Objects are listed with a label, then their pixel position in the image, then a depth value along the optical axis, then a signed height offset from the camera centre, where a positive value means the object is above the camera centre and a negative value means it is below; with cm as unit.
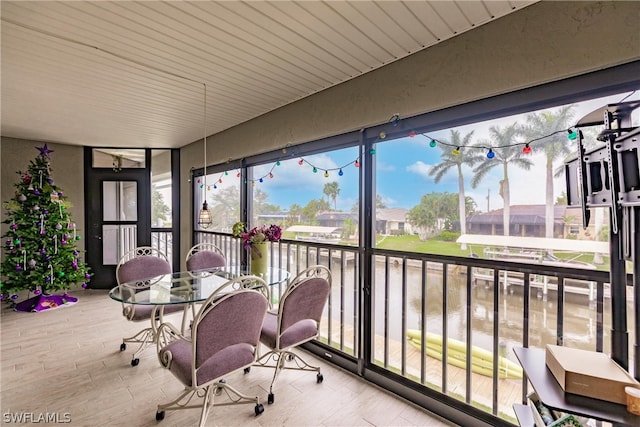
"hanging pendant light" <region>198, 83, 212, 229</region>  301 +0
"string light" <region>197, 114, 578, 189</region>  179 +47
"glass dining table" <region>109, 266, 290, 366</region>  226 -60
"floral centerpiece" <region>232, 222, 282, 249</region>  286 -19
